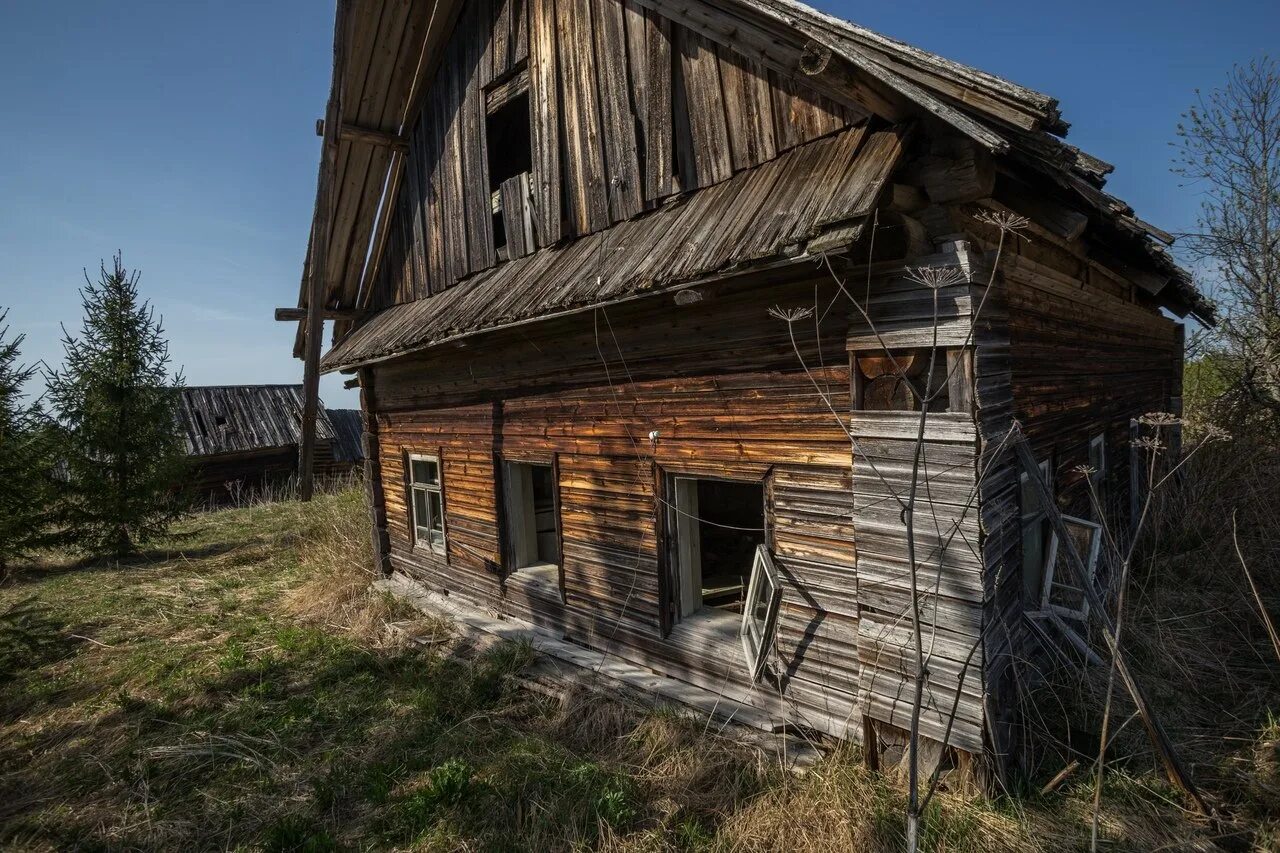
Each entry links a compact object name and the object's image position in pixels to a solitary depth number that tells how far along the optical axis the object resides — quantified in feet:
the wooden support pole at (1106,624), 9.29
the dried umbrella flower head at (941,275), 10.60
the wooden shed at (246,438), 70.49
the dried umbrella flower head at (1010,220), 9.74
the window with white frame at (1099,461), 20.86
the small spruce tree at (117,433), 42.50
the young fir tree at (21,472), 34.60
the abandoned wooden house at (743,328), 11.37
